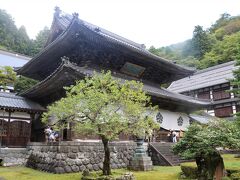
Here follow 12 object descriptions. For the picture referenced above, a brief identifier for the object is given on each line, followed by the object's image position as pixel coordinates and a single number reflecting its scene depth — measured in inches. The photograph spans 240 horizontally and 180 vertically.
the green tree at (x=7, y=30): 2472.4
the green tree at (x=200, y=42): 2608.3
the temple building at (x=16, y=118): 700.7
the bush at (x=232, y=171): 378.0
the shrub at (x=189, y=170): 417.1
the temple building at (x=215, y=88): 1485.0
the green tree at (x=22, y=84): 1111.0
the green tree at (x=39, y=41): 2273.6
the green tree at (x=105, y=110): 400.8
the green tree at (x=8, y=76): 879.2
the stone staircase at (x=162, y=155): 657.9
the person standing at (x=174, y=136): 819.5
